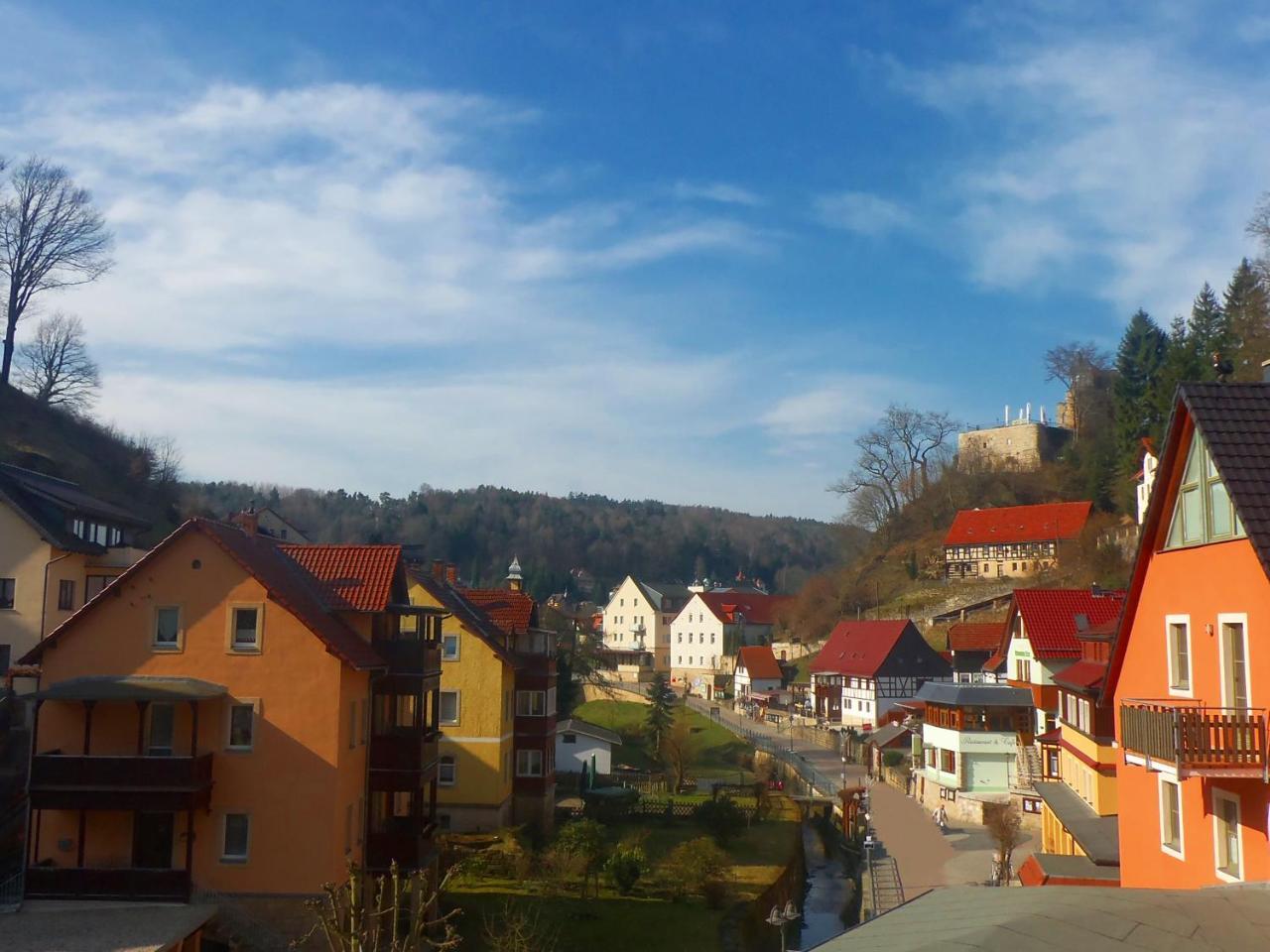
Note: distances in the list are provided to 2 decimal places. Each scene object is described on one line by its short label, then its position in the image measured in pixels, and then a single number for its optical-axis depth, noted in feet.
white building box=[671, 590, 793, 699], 370.73
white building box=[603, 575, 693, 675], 418.51
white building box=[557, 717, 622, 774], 168.25
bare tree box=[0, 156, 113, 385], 203.82
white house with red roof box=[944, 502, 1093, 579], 269.44
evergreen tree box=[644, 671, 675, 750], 200.54
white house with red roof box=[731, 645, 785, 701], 302.66
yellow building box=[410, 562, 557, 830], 119.55
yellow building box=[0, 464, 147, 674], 118.52
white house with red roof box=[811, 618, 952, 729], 232.32
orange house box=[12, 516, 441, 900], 76.02
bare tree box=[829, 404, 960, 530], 325.83
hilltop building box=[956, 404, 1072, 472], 337.31
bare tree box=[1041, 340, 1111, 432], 330.75
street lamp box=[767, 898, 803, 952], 83.73
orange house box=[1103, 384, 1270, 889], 42.42
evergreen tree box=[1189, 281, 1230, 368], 200.34
